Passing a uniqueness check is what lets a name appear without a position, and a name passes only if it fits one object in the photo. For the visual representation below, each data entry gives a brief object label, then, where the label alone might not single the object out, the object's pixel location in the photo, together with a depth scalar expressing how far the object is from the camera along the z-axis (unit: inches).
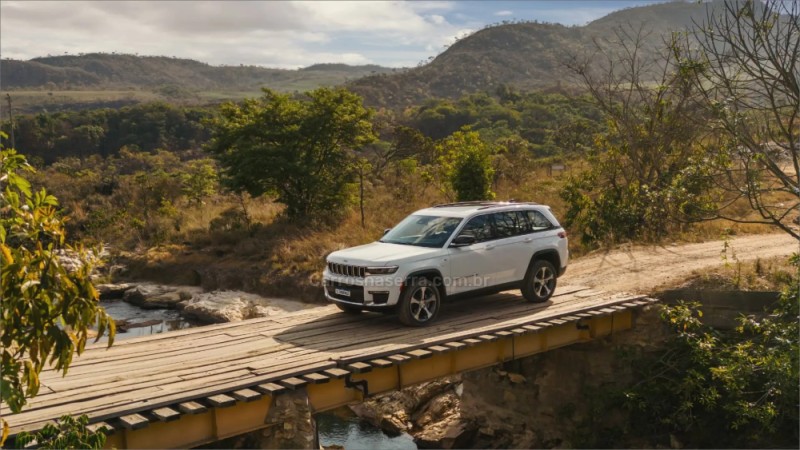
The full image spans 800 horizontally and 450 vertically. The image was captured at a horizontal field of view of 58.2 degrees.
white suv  430.9
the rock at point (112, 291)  1190.6
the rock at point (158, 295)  1108.5
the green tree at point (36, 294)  166.9
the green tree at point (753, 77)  468.4
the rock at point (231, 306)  979.3
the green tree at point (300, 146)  1176.2
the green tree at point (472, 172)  927.7
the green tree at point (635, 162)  808.9
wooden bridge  310.0
